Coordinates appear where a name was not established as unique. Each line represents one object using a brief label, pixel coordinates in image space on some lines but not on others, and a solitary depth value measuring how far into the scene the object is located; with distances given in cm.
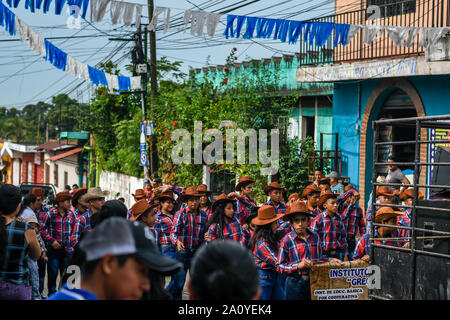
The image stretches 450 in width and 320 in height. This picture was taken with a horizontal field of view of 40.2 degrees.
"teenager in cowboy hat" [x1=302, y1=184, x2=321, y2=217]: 1035
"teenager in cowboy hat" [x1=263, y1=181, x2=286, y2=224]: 983
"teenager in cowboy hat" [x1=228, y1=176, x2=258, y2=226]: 993
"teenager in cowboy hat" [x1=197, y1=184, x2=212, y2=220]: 969
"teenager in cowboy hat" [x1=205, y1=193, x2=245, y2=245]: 851
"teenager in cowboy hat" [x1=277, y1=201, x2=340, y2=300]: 670
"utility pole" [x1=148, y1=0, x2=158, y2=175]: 2070
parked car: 1850
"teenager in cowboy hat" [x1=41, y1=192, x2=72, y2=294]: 956
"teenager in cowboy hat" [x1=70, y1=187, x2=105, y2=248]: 839
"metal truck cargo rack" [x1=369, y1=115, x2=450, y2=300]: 601
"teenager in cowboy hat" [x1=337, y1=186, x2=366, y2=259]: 992
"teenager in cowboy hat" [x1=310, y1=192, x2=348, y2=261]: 878
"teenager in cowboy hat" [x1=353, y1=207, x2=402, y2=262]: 730
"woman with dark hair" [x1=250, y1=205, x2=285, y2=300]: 687
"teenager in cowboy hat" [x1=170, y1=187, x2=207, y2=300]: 891
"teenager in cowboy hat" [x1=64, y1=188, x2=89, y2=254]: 906
